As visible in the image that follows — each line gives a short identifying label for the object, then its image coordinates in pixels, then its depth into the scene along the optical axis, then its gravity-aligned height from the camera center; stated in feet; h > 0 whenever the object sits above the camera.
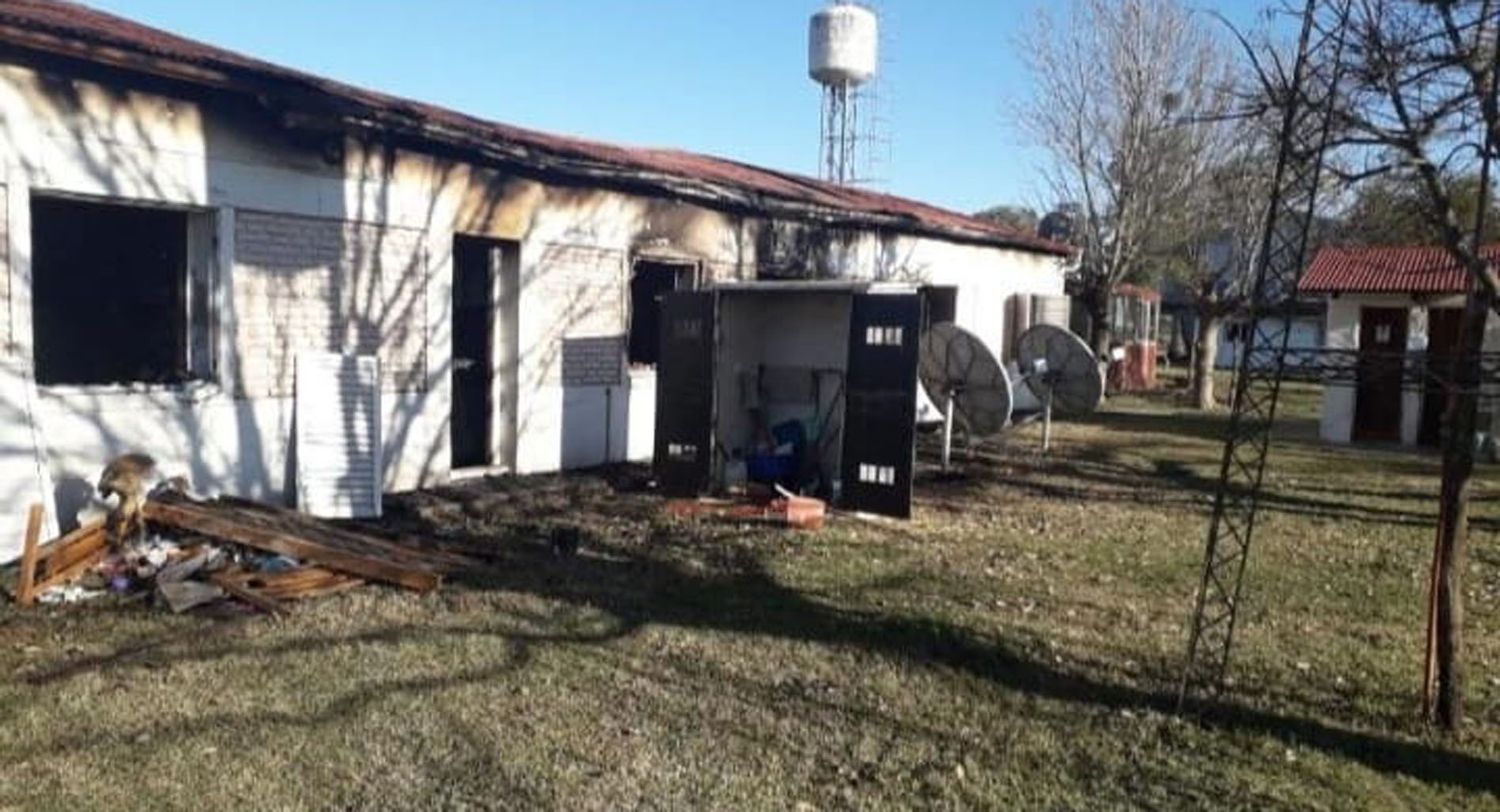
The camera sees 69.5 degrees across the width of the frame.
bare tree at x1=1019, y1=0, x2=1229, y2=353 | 74.59 +14.56
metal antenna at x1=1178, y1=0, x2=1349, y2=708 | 15.06 +1.40
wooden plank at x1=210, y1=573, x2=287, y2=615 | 19.25 -4.96
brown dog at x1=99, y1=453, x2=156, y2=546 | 22.22 -3.63
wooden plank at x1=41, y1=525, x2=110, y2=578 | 20.54 -4.53
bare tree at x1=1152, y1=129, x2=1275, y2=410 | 71.72 +7.88
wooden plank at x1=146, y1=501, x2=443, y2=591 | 21.33 -4.48
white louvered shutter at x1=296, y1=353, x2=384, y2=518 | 28.60 -3.03
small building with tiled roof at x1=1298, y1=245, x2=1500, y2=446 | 53.21 +1.91
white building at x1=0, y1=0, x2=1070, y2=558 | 23.62 +1.75
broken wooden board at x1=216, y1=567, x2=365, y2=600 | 20.20 -4.93
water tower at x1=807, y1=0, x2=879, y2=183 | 102.27 +26.68
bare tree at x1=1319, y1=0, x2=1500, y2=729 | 13.98 +2.87
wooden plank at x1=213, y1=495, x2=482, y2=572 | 22.82 -4.67
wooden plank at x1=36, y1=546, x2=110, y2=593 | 20.24 -4.89
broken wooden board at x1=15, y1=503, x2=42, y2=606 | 19.45 -4.57
